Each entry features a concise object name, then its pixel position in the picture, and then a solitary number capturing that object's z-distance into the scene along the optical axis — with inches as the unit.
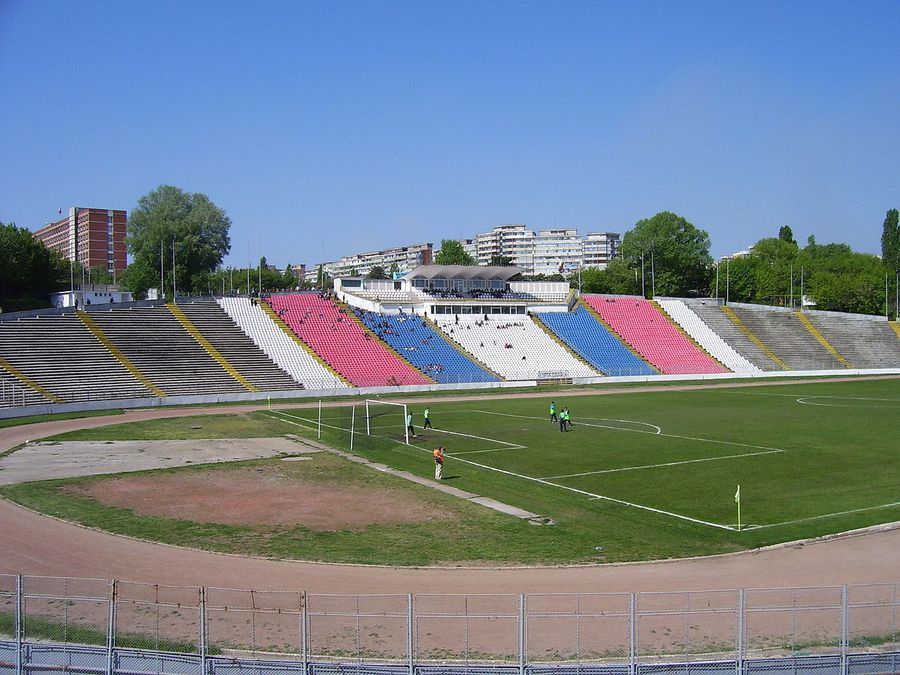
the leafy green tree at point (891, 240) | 5930.1
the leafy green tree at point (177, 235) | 4269.2
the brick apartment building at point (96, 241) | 7746.1
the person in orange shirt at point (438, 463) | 1208.8
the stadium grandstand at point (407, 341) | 2529.5
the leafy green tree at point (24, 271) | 3595.0
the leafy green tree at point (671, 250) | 5206.7
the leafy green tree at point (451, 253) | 6353.3
